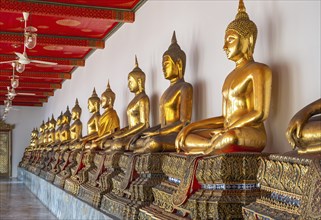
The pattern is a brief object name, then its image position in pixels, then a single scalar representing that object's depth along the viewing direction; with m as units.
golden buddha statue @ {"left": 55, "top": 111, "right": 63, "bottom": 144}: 10.31
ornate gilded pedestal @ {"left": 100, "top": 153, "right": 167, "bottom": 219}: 3.80
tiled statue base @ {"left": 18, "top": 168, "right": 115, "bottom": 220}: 5.12
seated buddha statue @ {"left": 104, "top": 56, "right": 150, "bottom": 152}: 5.14
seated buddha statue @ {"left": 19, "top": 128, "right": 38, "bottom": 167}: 14.59
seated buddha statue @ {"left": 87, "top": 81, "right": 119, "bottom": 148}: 6.46
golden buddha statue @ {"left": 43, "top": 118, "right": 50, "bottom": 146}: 12.55
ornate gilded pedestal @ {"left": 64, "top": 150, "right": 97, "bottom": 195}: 5.91
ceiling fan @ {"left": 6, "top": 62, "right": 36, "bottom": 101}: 9.28
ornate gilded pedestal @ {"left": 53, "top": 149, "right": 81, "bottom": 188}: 6.98
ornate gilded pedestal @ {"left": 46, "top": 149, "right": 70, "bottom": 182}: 8.00
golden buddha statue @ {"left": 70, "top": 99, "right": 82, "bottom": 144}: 8.71
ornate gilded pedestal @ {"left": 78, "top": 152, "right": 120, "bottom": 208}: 4.84
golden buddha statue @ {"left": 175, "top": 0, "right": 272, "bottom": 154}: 2.84
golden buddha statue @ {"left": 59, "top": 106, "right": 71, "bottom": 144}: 9.54
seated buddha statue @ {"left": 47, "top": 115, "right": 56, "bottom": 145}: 11.59
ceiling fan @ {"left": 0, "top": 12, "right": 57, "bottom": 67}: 5.83
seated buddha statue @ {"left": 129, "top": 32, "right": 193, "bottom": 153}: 4.12
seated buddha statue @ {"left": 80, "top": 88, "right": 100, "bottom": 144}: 7.17
